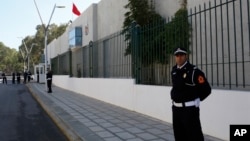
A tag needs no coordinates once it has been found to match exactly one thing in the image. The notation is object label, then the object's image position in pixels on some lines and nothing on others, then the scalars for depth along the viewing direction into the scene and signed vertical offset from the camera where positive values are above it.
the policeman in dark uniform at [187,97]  2.92 -0.37
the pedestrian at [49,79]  14.22 -0.43
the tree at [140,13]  9.87 +2.74
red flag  20.50 +5.92
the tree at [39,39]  50.52 +9.05
